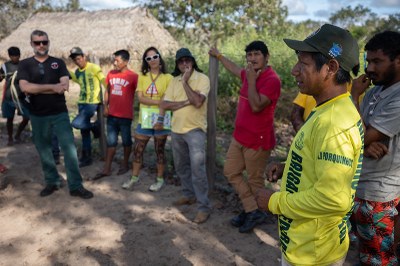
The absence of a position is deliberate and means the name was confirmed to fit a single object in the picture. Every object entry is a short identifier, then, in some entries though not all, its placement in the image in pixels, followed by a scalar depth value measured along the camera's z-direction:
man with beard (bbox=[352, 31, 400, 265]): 2.30
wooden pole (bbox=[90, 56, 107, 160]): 5.96
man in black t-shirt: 4.32
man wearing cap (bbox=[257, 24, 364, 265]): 1.54
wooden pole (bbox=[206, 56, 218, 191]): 4.23
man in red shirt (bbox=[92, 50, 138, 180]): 5.19
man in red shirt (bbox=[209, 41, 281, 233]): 3.48
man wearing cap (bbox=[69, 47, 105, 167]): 5.68
